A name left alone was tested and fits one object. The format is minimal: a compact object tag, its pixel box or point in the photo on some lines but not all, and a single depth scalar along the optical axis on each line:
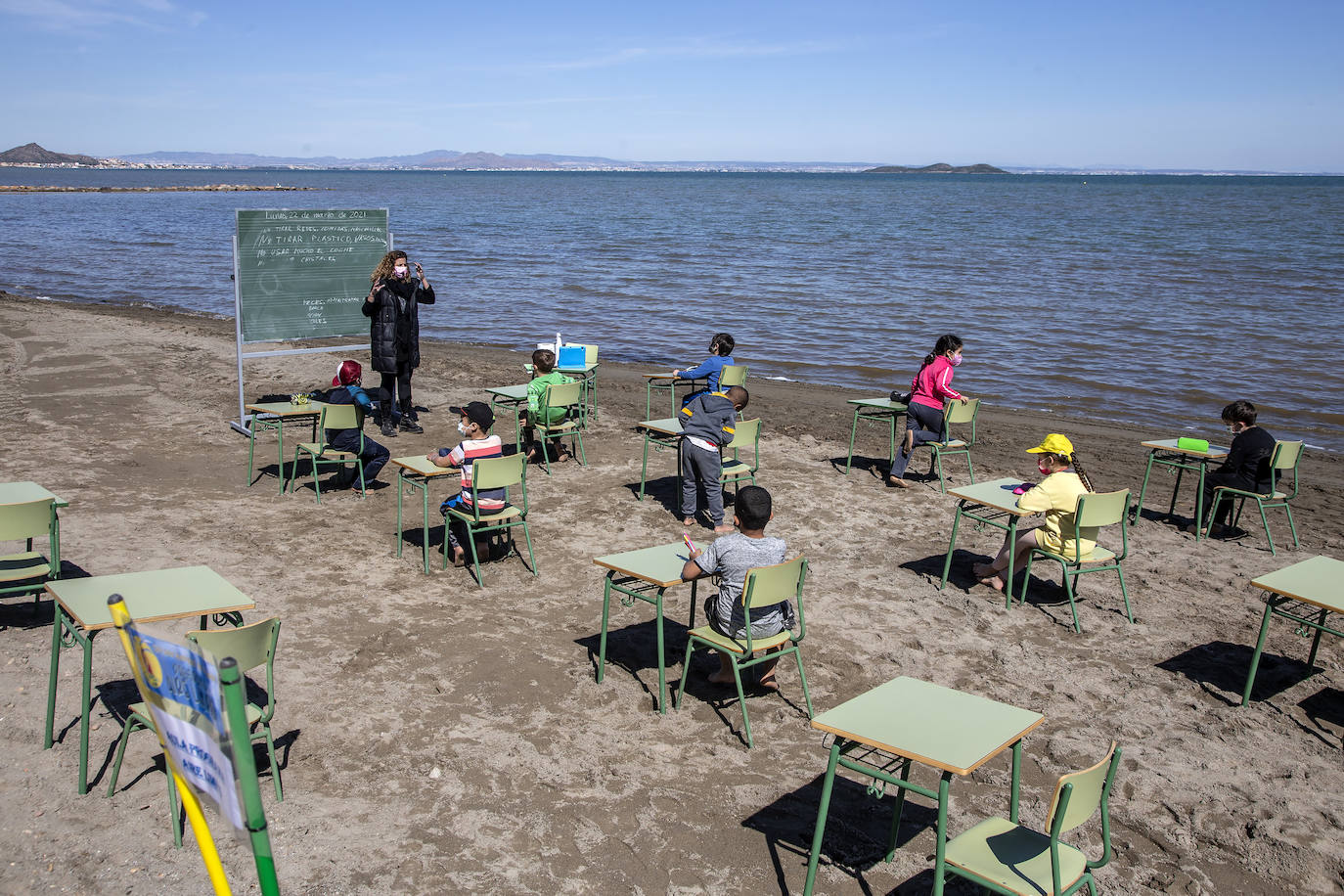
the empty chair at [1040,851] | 3.00
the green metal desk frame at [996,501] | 6.56
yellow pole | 2.00
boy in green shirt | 9.16
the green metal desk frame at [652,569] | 4.94
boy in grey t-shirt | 4.91
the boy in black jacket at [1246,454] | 8.04
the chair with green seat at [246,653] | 3.77
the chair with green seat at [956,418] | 9.13
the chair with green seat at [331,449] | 8.05
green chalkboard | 10.52
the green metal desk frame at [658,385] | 10.23
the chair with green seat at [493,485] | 6.59
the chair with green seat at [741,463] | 7.97
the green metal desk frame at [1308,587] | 4.99
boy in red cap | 8.31
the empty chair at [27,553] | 4.98
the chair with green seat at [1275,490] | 7.82
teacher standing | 10.34
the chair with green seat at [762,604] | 4.59
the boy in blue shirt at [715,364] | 9.38
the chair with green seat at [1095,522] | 6.22
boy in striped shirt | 6.88
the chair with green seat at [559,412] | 9.12
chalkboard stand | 10.33
